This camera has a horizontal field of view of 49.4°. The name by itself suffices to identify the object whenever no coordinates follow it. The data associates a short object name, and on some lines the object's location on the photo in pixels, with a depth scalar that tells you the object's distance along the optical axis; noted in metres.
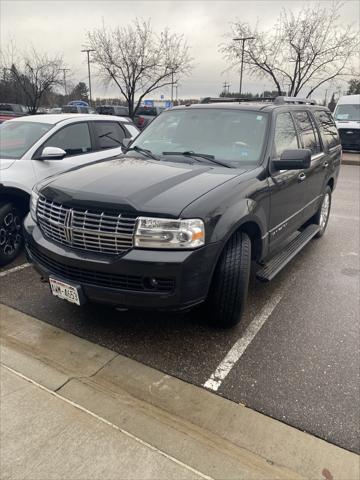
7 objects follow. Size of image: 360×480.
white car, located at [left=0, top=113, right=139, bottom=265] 4.44
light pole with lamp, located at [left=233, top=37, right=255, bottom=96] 20.24
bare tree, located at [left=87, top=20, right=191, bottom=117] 21.36
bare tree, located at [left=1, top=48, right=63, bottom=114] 24.98
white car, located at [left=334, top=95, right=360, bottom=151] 16.48
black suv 2.61
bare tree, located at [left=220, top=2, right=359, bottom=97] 19.19
